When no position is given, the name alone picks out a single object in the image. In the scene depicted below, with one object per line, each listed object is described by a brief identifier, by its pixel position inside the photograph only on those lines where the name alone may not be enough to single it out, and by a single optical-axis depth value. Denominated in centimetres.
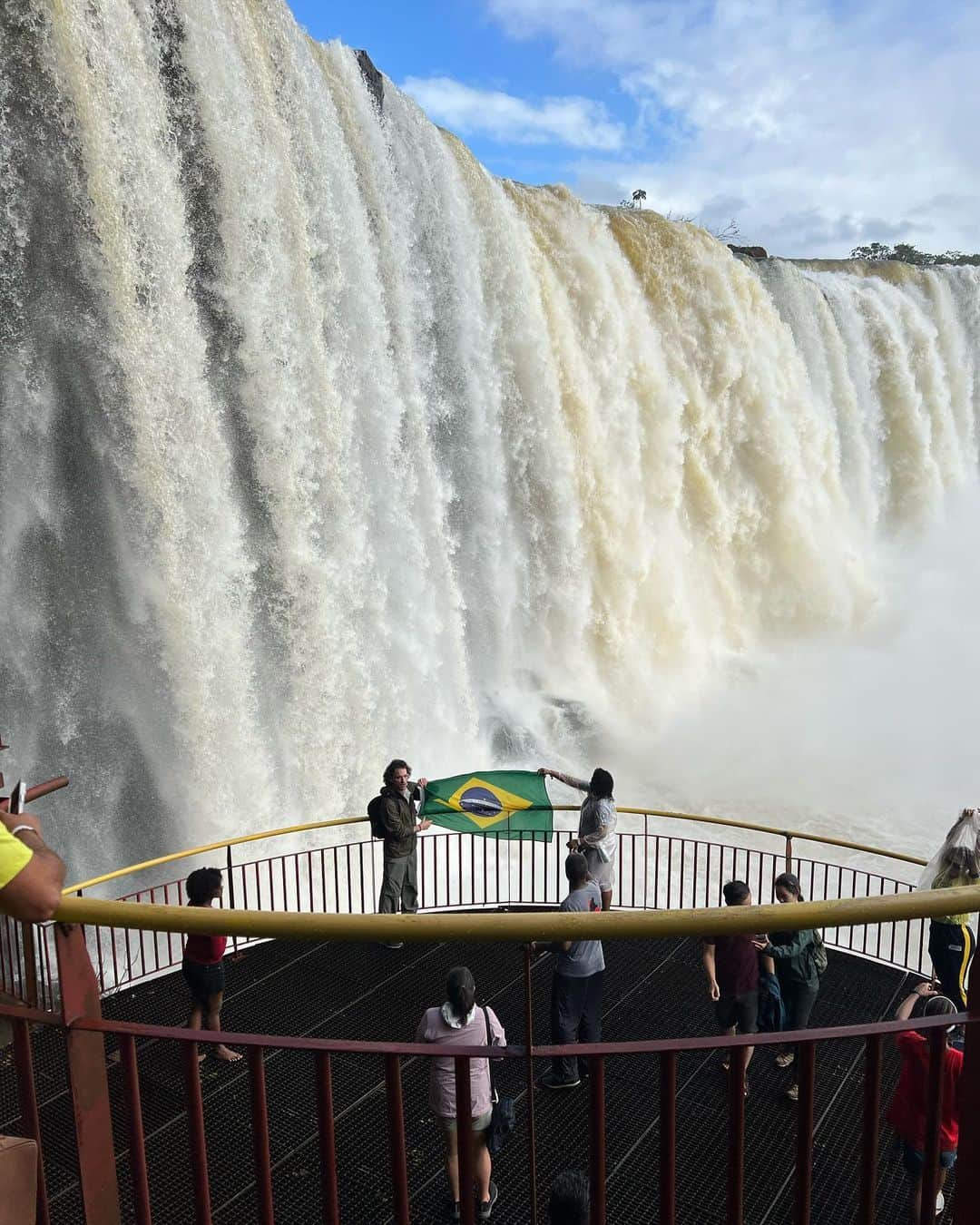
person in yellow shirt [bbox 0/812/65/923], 232
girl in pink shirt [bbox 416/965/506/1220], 443
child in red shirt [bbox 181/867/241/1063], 627
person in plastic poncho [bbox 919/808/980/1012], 574
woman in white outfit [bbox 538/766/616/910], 769
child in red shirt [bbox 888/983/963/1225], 409
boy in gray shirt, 586
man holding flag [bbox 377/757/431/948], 818
